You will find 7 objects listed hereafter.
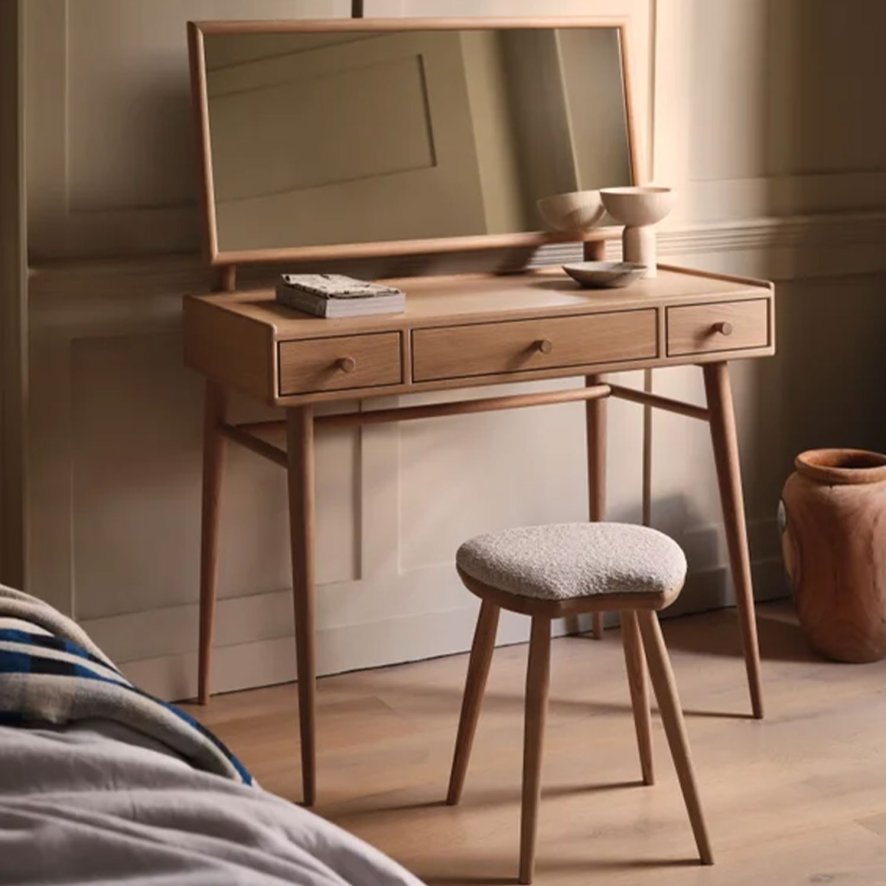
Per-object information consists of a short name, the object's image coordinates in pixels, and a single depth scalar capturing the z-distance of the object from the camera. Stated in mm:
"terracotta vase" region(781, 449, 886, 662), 5446
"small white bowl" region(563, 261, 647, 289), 4968
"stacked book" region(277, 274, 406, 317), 4427
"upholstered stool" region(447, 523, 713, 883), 3975
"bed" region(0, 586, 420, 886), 2158
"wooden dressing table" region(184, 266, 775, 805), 4364
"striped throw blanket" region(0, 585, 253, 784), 2561
